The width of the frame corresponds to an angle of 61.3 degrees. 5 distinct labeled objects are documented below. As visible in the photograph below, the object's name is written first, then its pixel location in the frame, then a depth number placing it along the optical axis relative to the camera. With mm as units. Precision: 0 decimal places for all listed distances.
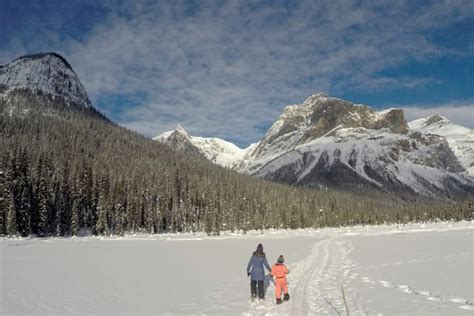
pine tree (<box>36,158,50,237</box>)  74681
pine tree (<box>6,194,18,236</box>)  67062
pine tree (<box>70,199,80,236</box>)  78312
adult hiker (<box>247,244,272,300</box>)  19047
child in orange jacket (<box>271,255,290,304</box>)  18016
